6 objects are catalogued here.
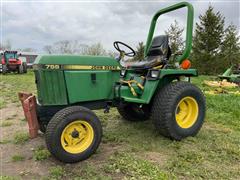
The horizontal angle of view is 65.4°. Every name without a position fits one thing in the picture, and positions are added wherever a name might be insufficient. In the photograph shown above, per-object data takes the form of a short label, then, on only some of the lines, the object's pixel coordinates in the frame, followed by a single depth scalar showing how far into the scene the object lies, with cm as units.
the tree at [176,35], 1674
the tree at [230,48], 1612
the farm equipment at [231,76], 777
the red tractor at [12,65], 1352
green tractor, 219
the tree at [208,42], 1608
